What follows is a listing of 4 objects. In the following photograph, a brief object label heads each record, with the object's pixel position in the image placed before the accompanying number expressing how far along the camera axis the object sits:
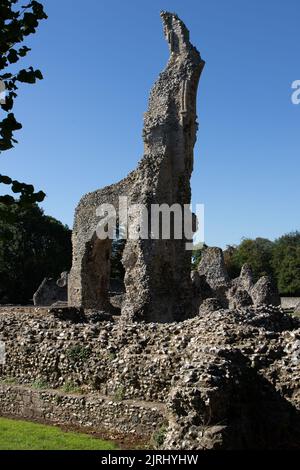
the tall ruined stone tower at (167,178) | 19.59
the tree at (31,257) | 49.38
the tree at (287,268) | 63.44
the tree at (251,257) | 71.06
